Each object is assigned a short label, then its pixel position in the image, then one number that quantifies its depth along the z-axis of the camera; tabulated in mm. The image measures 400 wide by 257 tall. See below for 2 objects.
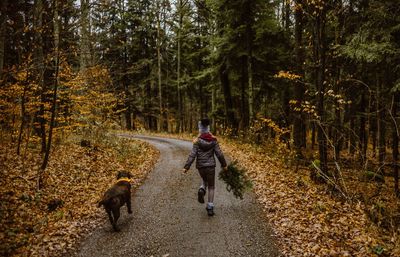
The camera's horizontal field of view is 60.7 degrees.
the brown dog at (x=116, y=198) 7914
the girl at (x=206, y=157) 8750
